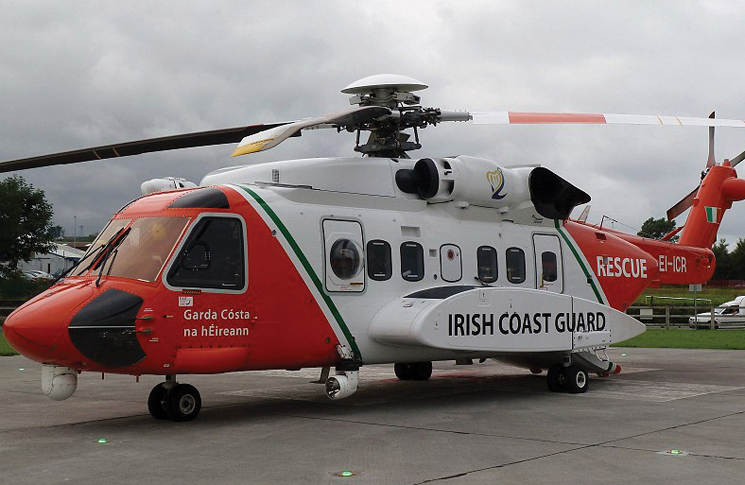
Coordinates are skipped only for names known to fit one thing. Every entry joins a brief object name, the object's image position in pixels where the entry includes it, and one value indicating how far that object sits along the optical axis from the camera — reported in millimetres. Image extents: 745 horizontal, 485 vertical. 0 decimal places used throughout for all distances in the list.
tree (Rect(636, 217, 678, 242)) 108375
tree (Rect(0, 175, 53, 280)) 45688
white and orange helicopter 9609
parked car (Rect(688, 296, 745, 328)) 36312
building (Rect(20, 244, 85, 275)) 47781
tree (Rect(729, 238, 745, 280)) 96306
